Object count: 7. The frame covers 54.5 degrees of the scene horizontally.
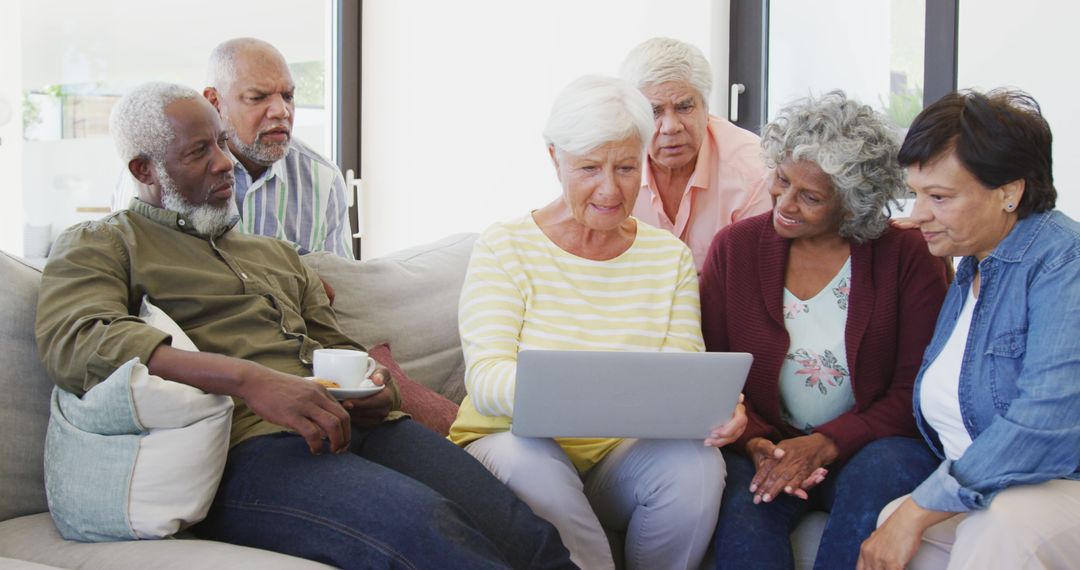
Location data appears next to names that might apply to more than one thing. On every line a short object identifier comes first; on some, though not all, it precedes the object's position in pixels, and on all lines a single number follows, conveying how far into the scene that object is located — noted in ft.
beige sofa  5.26
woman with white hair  6.29
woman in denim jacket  5.55
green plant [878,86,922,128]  12.17
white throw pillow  5.25
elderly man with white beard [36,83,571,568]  5.36
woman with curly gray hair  6.70
